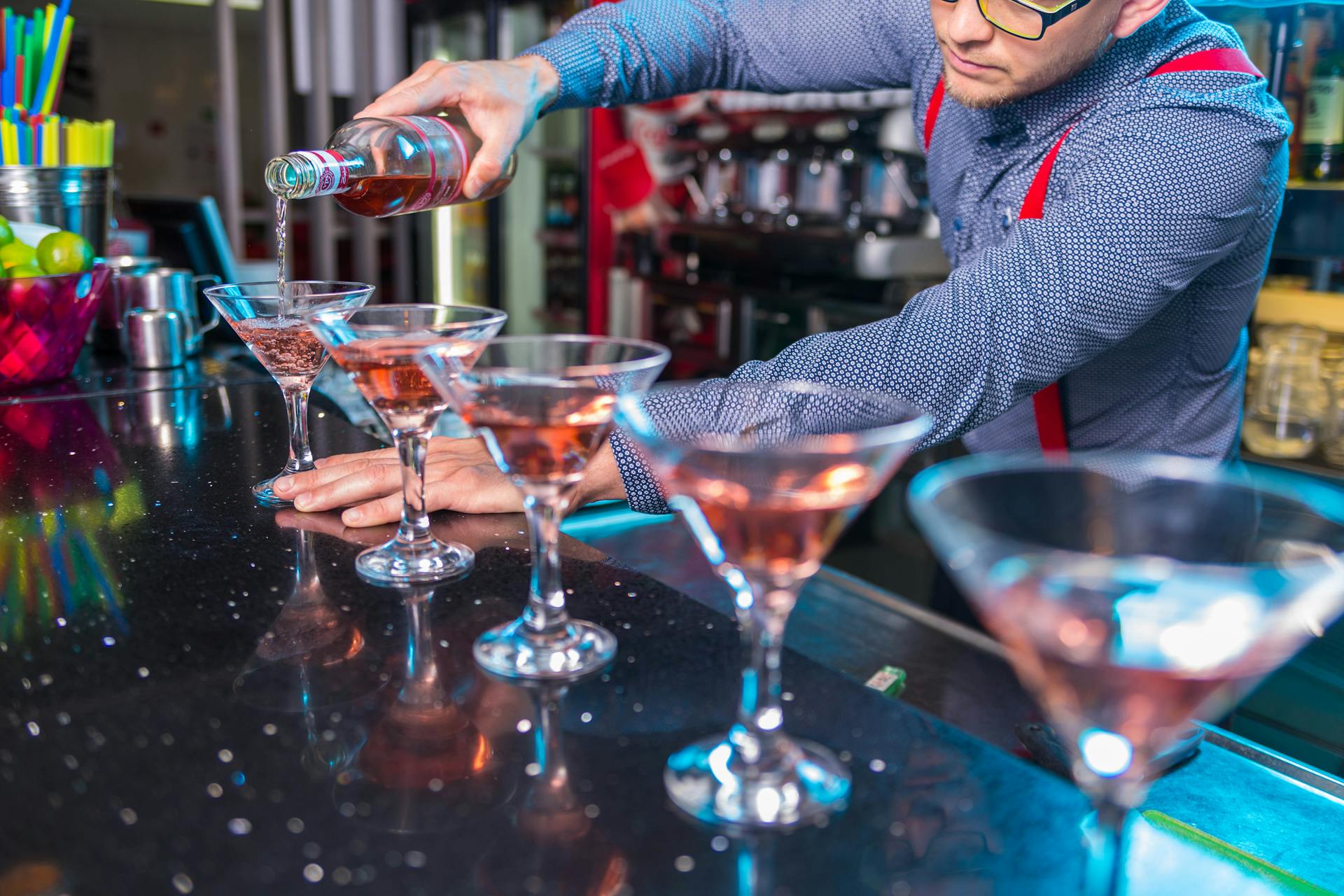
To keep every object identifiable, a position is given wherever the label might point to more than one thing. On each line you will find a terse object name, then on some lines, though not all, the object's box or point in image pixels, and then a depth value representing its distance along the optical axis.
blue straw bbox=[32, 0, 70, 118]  2.10
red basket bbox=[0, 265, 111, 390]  1.67
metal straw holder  1.92
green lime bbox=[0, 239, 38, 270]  1.74
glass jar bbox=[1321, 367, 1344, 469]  2.23
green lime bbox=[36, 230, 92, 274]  1.75
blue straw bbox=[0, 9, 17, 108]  2.10
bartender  1.24
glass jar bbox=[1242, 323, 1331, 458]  2.27
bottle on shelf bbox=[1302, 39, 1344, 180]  2.16
